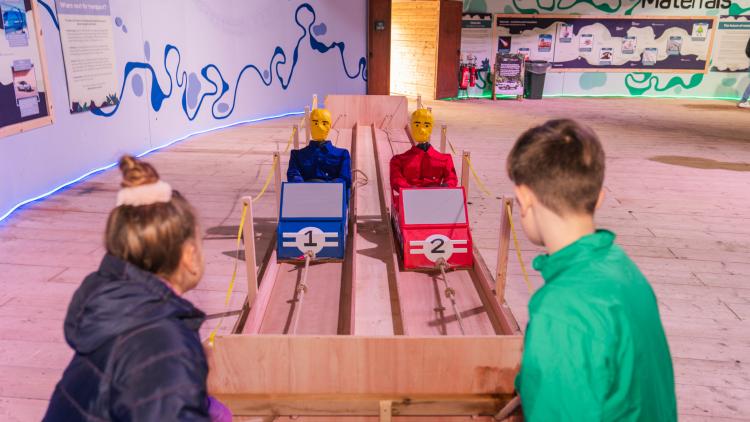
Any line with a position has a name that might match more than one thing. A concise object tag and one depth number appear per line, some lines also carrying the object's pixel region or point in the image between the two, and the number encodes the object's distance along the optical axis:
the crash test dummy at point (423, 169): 4.65
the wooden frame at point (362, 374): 2.26
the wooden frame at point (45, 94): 5.31
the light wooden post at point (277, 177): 4.61
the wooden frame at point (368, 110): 8.78
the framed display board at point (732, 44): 14.33
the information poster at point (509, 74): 14.02
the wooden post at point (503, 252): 3.41
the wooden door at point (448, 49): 13.22
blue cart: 3.96
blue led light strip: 5.43
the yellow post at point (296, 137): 5.74
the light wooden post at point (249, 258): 3.33
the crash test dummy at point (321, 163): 4.70
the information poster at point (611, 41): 14.23
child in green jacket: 1.22
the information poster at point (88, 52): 6.16
